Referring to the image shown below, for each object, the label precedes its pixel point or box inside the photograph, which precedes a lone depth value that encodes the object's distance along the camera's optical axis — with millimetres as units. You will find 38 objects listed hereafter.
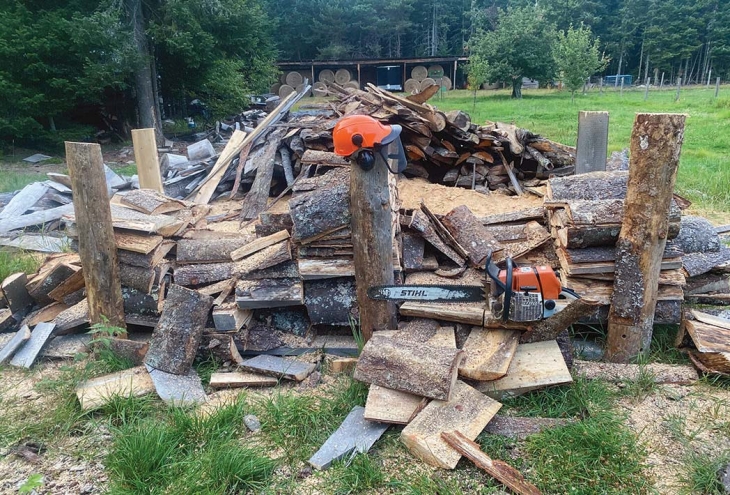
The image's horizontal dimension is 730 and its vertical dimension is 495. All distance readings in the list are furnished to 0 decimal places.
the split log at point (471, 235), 4141
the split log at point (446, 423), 2602
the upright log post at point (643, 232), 3090
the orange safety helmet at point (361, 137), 2996
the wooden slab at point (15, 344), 3859
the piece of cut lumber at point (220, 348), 3695
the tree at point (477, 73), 23297
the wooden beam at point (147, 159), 6035
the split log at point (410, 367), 2850
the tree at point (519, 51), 27203
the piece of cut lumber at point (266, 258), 3912
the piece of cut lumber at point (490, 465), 2420
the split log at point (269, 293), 3830
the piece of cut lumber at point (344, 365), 3564
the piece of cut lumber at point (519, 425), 2814
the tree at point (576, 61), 23844
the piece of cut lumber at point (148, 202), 4895
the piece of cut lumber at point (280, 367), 3516
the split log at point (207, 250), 4363
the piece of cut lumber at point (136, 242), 3854
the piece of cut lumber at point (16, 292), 4418
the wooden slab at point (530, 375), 3062
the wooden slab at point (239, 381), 3471
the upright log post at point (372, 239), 3184
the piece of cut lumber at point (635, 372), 3242
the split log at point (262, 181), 7109
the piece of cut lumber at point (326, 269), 3799
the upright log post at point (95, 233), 3605
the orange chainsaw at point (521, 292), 2914
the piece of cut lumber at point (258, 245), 4172
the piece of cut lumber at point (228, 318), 3740
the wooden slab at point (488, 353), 3000
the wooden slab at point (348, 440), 2689
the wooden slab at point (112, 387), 3199
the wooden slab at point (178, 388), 3209
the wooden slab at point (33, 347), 3819
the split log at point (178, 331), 3475
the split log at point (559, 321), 3014
